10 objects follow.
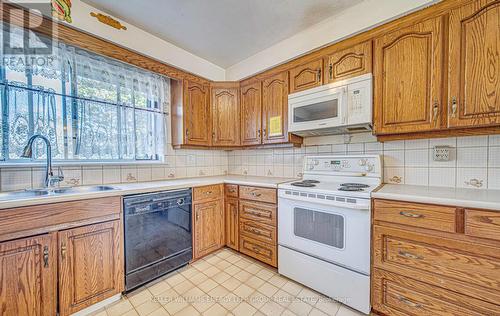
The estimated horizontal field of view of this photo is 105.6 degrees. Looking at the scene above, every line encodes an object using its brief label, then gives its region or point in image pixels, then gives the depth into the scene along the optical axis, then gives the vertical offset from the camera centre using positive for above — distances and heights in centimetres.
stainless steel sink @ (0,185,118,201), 136 -28
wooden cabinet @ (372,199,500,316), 102 -64
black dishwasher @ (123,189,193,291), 158 -73
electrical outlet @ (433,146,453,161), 149 +1
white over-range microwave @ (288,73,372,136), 158 +43
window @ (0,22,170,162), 146 +46
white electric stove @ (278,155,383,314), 137 -61
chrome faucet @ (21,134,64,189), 143 -9
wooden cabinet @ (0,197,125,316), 109 -67
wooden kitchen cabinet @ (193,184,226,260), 207 -74
